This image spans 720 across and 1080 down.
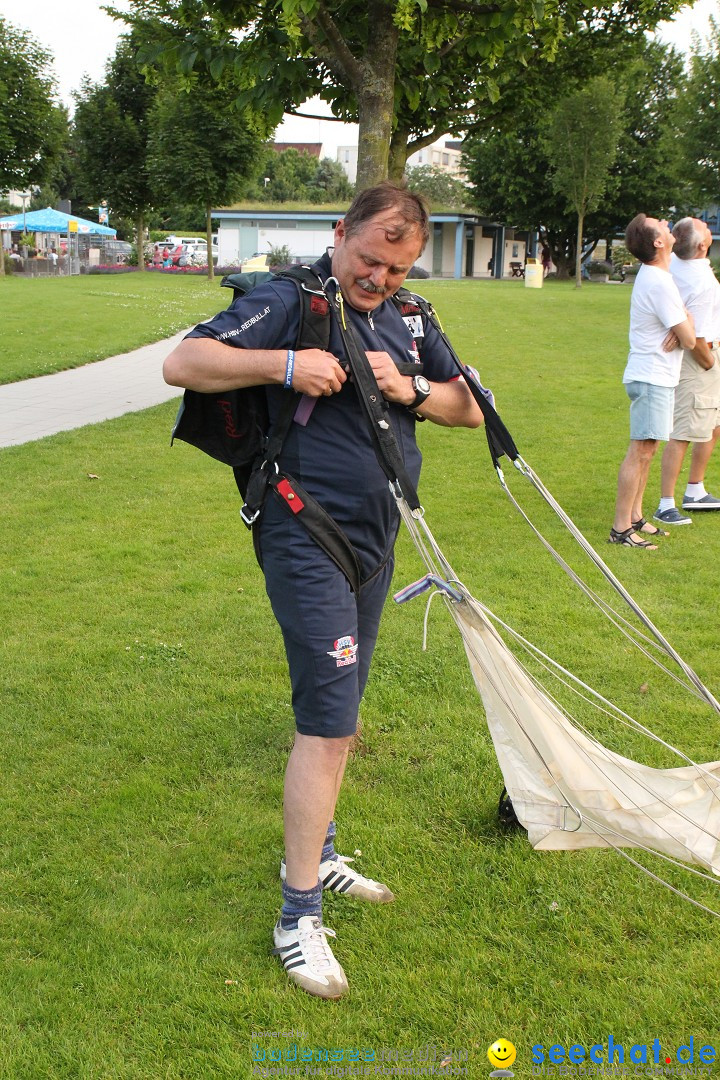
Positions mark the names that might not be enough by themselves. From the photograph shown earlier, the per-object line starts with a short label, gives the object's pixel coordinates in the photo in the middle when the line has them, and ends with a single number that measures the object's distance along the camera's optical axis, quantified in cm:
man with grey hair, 721
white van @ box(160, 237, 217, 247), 5841
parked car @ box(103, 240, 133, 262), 5409
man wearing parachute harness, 265
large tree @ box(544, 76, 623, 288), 3572
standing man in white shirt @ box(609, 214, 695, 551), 666
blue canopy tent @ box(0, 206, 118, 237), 4738
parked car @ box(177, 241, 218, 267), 5266
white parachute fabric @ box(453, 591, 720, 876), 291
